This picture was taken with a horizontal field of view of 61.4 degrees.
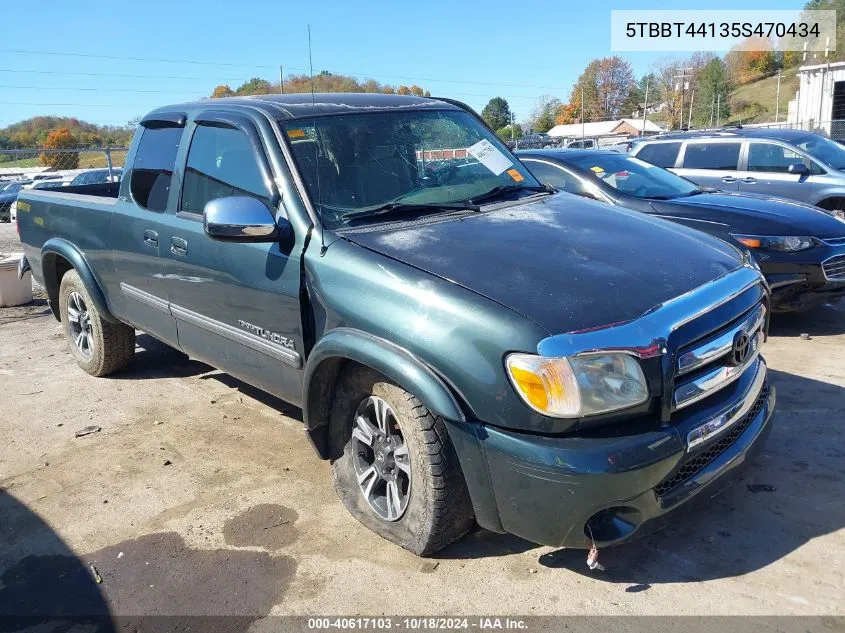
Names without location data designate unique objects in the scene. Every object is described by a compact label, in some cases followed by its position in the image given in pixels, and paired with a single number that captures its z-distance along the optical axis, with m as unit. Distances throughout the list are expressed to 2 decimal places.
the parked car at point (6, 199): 24.05
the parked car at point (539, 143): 23.29
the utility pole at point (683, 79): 77.38
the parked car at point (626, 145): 10.89
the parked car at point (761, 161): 9.21
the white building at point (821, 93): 40.66
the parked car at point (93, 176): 19.75
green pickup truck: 2.51
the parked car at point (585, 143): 28.36
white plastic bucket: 8.47
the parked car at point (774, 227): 5.79
